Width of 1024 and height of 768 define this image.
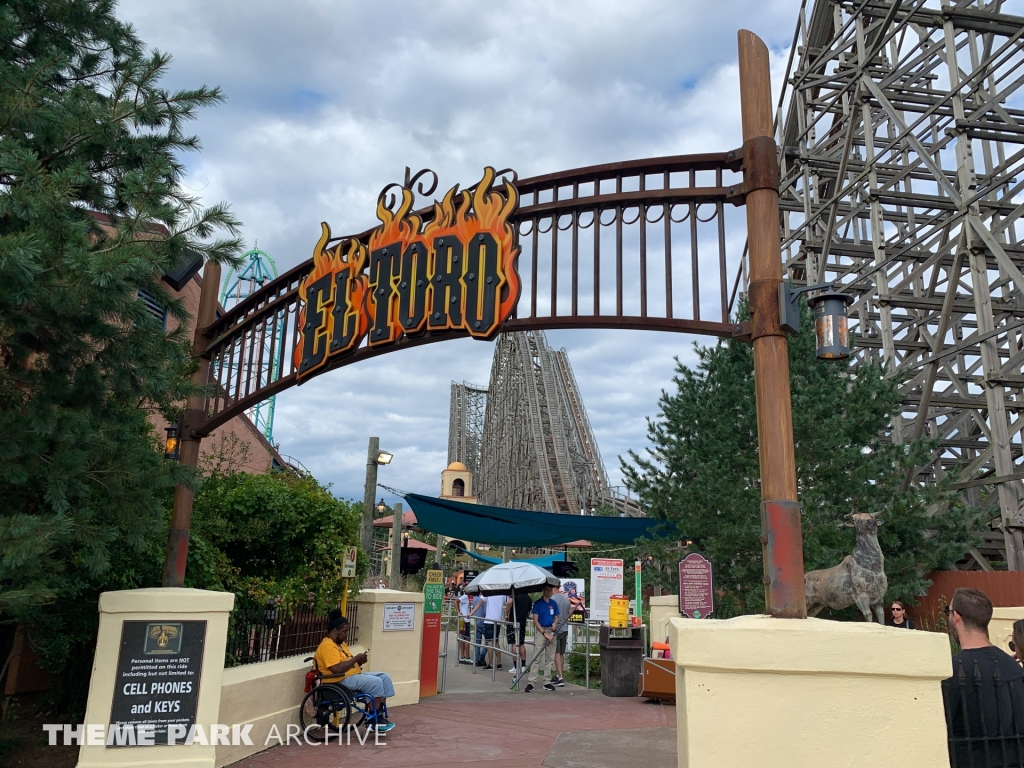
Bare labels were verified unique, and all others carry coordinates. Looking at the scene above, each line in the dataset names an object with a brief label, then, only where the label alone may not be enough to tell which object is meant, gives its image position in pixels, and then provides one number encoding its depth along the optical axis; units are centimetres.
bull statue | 872
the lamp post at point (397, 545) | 1467
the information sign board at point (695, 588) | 1022
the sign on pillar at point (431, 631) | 1038
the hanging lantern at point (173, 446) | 784
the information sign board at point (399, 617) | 981
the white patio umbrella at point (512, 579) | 1321
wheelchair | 719
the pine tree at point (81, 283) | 487
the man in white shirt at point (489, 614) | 1454
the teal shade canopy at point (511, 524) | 1515
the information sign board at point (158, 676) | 587
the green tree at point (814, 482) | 1170
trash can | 1084
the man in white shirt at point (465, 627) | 1567
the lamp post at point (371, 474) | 1341
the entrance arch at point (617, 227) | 536
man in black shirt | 326
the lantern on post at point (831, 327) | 475
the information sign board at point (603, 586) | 1335
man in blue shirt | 1135
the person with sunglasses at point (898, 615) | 945
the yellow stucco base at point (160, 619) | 578
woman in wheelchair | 735
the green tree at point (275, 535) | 853
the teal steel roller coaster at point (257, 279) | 3569
